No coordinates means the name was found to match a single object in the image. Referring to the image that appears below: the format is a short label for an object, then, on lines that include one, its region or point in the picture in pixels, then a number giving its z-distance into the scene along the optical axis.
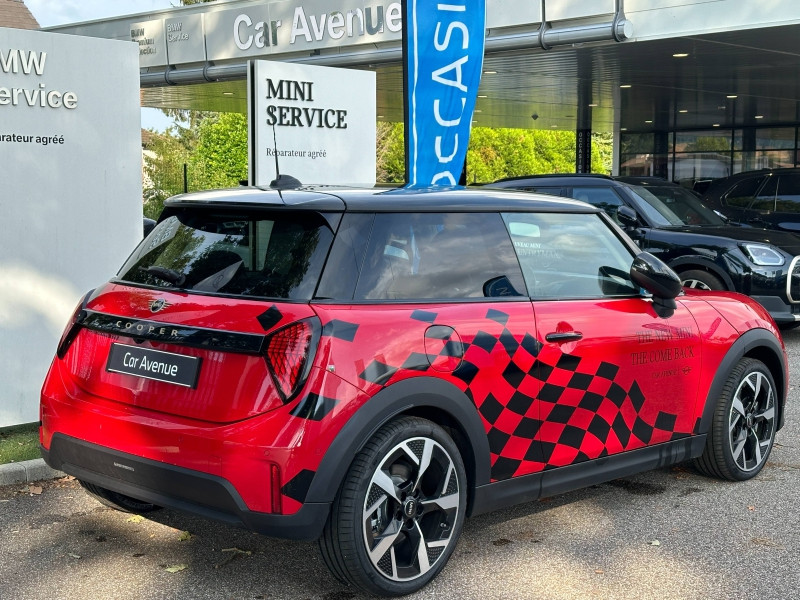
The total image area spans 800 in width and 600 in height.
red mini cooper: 3.85
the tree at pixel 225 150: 44.28
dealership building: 15.59
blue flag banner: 7.80
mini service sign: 10.02
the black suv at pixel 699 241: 10.77
